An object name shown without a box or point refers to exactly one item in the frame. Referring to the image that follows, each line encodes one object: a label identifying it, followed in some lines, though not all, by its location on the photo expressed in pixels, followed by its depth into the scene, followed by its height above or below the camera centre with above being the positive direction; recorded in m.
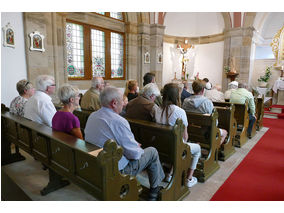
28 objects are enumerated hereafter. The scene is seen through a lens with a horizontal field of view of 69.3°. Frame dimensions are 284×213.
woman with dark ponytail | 2.49 -0.44
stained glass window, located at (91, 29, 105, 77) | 7.95 +0.77
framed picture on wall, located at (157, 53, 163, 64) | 9.57 +0.69
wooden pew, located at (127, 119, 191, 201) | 2.26 -0.87
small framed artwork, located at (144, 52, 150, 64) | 9.27 +0.66
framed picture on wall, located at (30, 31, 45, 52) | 5.33 +0.78
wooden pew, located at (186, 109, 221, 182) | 2.98 -1.00
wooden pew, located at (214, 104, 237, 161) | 3.72 -0.98
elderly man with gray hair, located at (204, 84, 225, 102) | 5.11 -0.55
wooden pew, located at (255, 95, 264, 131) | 5.90 -1.06
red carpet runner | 2.59 -1.53
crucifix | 11.52 +1.34
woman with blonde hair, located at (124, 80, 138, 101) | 4.11 -0.33
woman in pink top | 2.33 -0.50
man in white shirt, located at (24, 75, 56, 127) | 2.83 -0.45
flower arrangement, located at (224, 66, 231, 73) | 9.91 +0.22
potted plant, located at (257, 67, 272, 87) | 9.84 -0.19
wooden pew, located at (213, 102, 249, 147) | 4.41 -1.01
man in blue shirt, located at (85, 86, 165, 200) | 1.84 -0.53
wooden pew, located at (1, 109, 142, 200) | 1.56 -0.83
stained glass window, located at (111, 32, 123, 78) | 8.65 +0.73
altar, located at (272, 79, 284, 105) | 9.18 -0.71
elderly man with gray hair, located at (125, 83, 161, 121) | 2.92 -0.46
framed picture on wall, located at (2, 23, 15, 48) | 4.72 +0.81
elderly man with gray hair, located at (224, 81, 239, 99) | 5.91 -0.38
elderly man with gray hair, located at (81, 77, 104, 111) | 3.86 -0.47
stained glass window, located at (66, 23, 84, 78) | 7.20 +0.79
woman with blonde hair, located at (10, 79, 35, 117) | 3.24 -0.42
